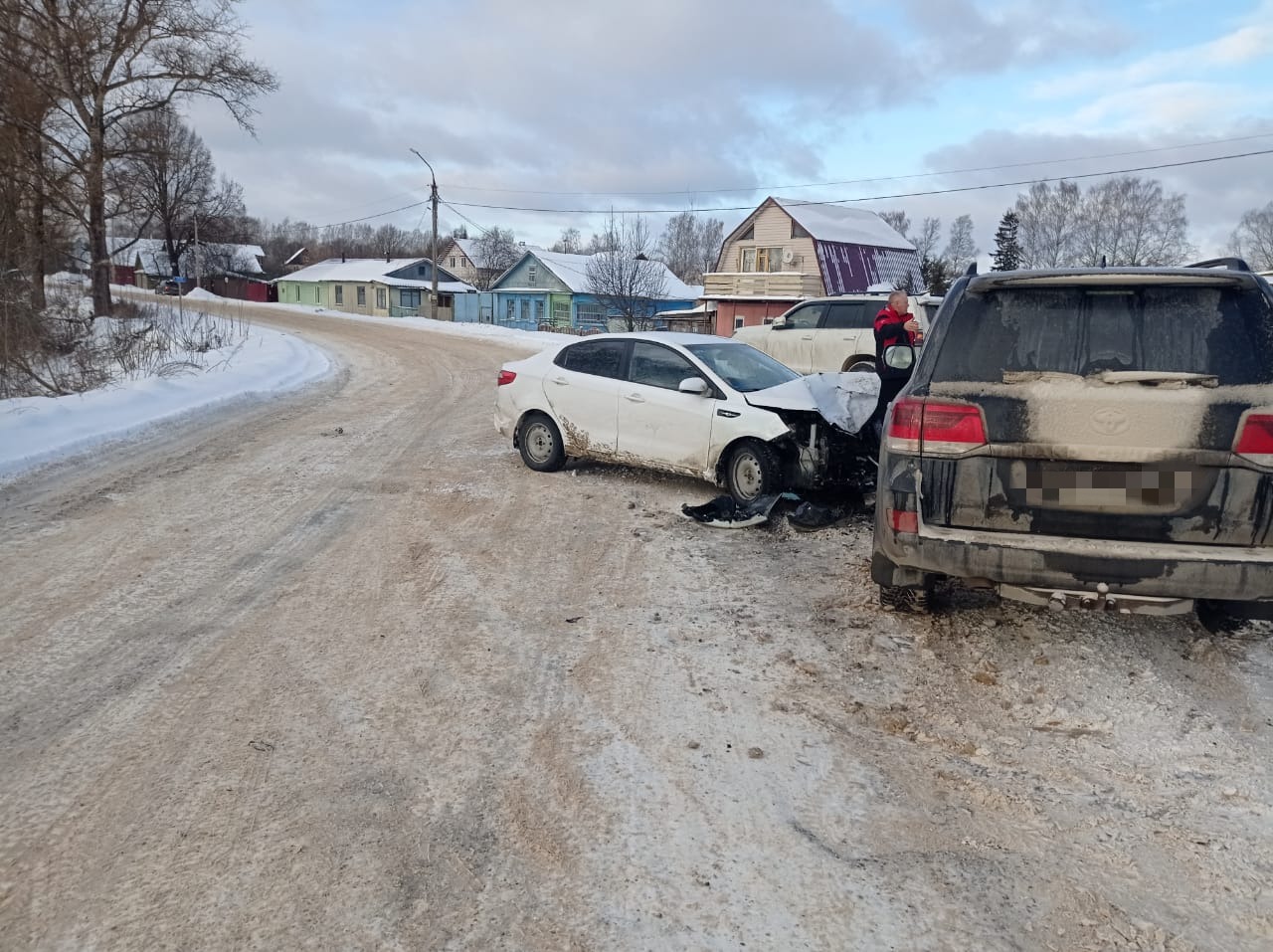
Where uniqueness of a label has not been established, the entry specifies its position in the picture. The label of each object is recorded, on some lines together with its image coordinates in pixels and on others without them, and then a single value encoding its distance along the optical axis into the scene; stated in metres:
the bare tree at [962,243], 94.25
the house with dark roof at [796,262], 39.44
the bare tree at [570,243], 107.63
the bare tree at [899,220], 102.33
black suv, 3.46
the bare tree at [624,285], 39.75
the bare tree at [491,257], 77.19
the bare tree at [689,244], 104.19
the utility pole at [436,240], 43.08
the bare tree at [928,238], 98.94
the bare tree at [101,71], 23.67
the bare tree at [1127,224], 68.69
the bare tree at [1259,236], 66.25
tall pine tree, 60.44
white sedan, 6.91
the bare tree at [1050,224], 72.56
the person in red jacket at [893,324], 8.33
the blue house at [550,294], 57.34
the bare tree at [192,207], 66.94
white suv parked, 14.32
